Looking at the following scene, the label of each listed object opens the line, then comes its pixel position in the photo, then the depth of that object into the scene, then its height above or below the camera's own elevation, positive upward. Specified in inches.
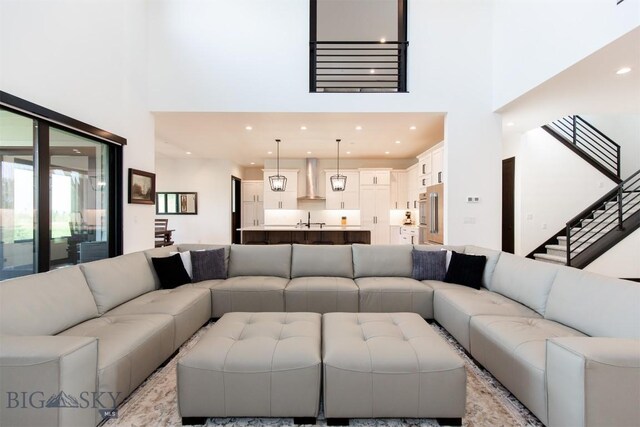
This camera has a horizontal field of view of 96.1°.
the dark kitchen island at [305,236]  256.7 -21.7
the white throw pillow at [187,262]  135.7 -23.9
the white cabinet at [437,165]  212.6 +35.8
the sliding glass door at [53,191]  101.7 +8.9
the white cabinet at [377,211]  328.8 +1.1
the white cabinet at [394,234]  325.4 -25.3
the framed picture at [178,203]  346.6 +10.4
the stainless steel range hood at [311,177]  340.2 +41.4
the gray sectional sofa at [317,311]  55.1 -32.3
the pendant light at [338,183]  272.8 +27.5
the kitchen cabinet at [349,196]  332.2 +18.4
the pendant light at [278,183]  275.9 +28.0
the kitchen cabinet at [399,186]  336.2 +30.3
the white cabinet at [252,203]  394.3 +12.0
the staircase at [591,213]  193.8 -0.5
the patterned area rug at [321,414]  68.1 -49.8
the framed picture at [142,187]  171.3 +15.6
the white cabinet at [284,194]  334.6 +20.7
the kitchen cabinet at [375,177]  327.6 +40.0
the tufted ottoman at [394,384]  64.4 -38.8
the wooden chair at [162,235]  276.1 -23.4
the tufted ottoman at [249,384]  64.9 -38.9
